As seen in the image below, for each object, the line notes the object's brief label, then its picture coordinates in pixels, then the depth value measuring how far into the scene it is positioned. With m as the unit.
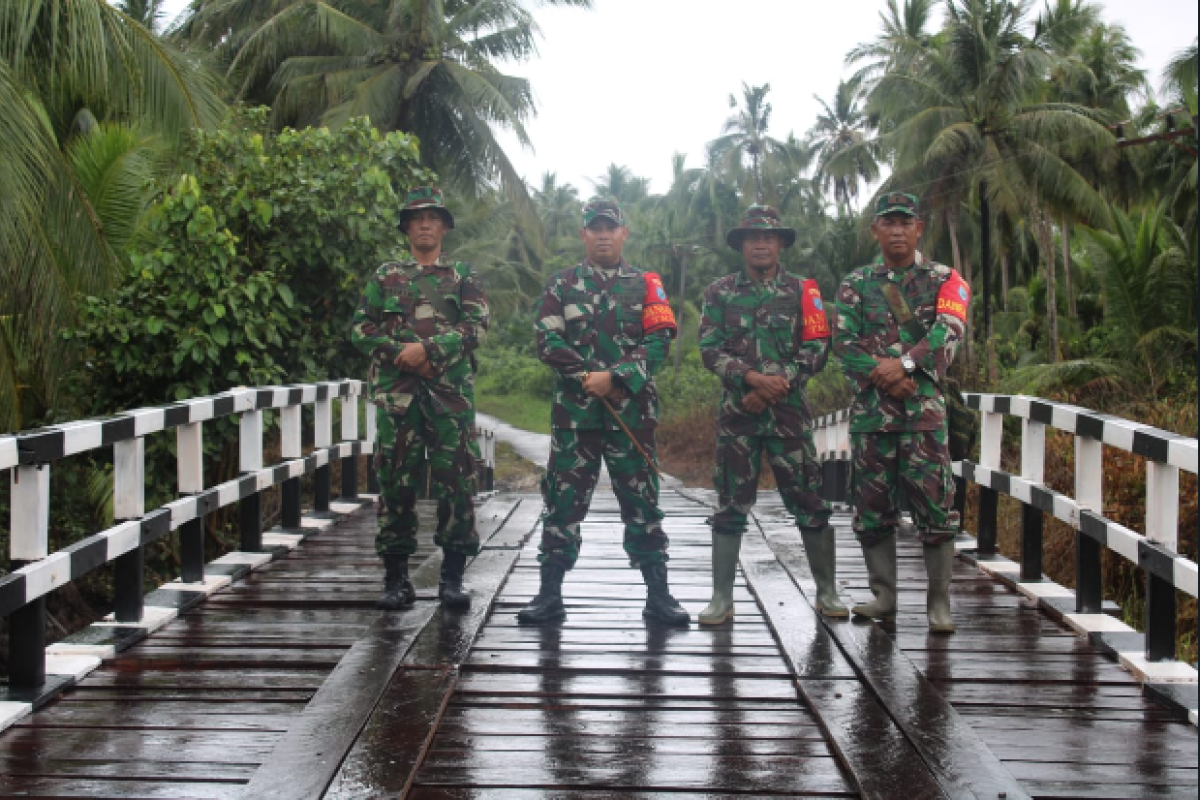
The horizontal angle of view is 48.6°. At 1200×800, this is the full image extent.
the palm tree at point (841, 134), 51.81
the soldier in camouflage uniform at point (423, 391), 5.78
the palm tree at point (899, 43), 35.50
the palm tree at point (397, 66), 23.56
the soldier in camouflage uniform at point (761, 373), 5.66
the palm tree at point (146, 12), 25.50
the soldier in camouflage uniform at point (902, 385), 5.41
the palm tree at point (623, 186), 76.12
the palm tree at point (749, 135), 56.47
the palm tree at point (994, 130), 31.41
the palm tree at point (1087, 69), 32.91
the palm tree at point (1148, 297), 20.06
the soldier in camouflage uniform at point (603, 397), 5.60
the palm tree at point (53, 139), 9.43
